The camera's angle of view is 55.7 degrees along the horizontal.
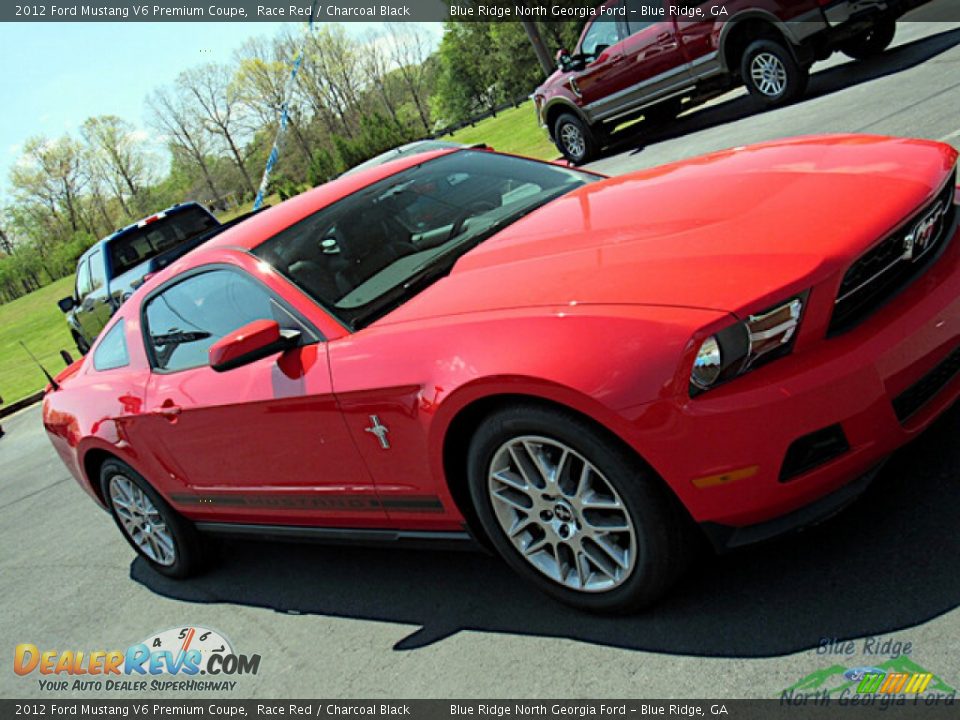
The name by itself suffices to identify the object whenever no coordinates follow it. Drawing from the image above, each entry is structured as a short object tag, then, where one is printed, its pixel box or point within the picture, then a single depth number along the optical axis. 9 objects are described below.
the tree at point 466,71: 74.69
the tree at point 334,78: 68.56
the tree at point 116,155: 79.62
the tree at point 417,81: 84.94
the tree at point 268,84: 68.69
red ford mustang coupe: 2.45
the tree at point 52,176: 76.69
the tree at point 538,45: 25.88
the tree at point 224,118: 75.69
